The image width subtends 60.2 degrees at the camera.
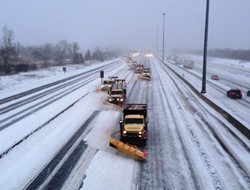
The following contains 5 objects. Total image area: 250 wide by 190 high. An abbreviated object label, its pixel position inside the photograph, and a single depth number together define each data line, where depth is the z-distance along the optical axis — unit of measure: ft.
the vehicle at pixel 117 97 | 71.87
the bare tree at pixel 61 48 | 221.60
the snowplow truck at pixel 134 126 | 42.60
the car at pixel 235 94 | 83.58
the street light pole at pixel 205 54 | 81.60
